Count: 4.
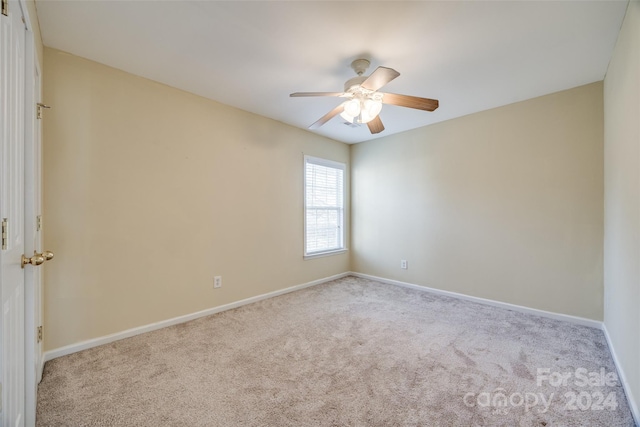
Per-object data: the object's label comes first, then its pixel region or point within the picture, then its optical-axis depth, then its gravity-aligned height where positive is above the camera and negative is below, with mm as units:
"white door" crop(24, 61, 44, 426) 1298 -173
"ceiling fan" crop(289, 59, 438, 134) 2109 +902
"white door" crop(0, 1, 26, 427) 980 +4
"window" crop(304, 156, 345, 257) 4184 +81
